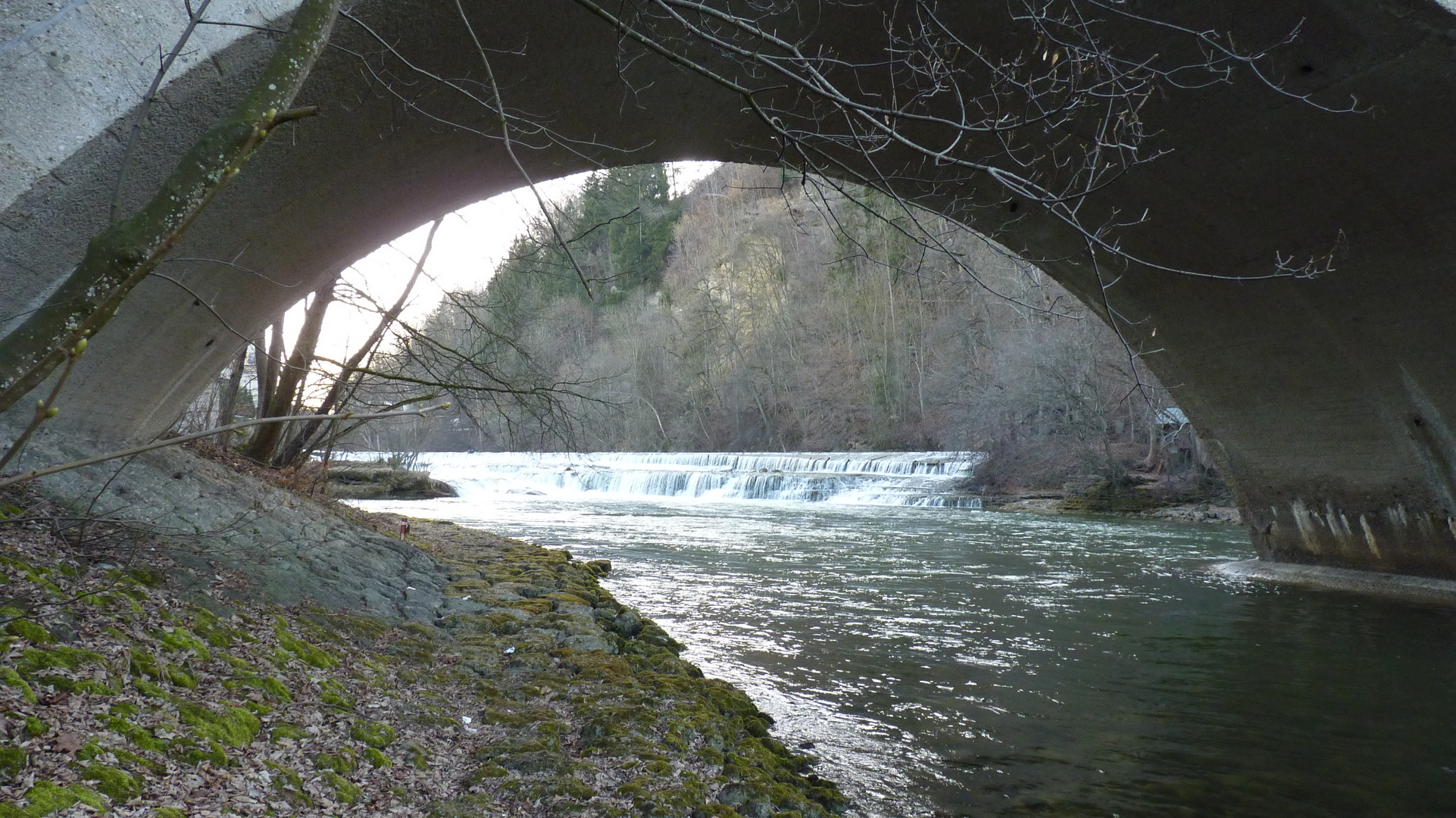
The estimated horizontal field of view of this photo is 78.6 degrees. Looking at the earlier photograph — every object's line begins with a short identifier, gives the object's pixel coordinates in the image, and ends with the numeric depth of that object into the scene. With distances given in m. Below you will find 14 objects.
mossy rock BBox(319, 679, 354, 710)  3.10
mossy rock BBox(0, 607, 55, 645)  2.47
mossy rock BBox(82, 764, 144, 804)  2.04
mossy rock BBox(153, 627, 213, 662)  2.89
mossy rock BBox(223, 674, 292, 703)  2.92
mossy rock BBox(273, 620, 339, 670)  3.41
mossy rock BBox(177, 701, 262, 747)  2.49
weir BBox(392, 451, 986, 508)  21.96
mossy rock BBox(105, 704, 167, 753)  2.29
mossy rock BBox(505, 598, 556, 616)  5.45
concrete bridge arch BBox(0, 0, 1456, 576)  3.85
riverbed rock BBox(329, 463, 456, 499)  20.27
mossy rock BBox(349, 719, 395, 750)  2.91
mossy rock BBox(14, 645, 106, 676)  2.35
